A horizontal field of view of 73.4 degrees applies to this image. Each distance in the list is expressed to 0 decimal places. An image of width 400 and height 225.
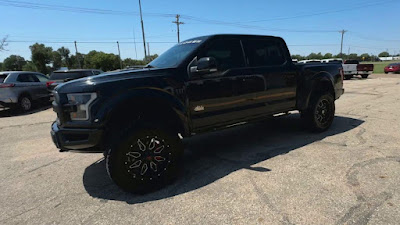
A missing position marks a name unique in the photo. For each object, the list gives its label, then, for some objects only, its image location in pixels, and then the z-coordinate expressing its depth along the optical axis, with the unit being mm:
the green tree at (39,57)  84031
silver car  10112
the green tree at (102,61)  107125
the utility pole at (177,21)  47184
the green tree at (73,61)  108812
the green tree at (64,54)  106938
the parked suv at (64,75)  11458
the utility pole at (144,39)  31078
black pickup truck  3098
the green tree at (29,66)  94656
